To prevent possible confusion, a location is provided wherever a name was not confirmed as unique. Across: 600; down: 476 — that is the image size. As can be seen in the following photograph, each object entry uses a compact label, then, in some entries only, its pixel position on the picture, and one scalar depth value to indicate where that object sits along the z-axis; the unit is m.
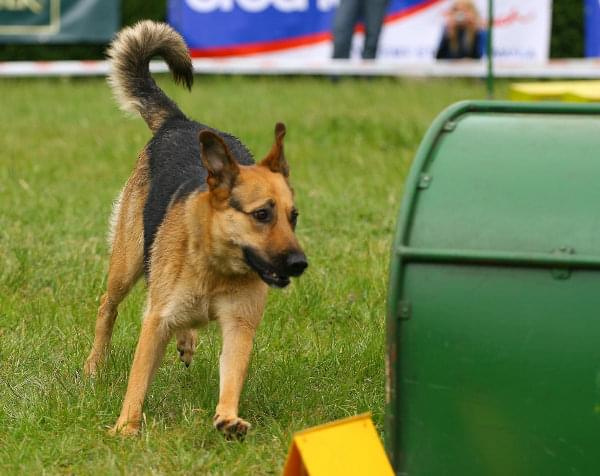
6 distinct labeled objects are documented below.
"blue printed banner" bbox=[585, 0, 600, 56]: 34.09
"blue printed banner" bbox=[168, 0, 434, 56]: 33.12
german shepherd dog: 8.69
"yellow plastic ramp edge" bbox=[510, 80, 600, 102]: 17.92
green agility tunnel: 6.86
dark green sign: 32.78
